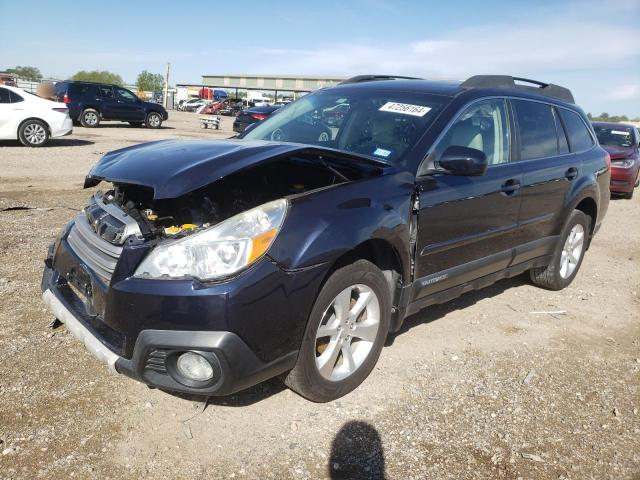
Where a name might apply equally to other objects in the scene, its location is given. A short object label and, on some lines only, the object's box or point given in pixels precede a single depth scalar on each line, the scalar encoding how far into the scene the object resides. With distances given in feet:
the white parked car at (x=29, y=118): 40.60
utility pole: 128.77
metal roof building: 206.80
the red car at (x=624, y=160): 35.99
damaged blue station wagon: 7.63
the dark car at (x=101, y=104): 64.59
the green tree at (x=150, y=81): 295.28
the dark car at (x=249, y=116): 58.49
